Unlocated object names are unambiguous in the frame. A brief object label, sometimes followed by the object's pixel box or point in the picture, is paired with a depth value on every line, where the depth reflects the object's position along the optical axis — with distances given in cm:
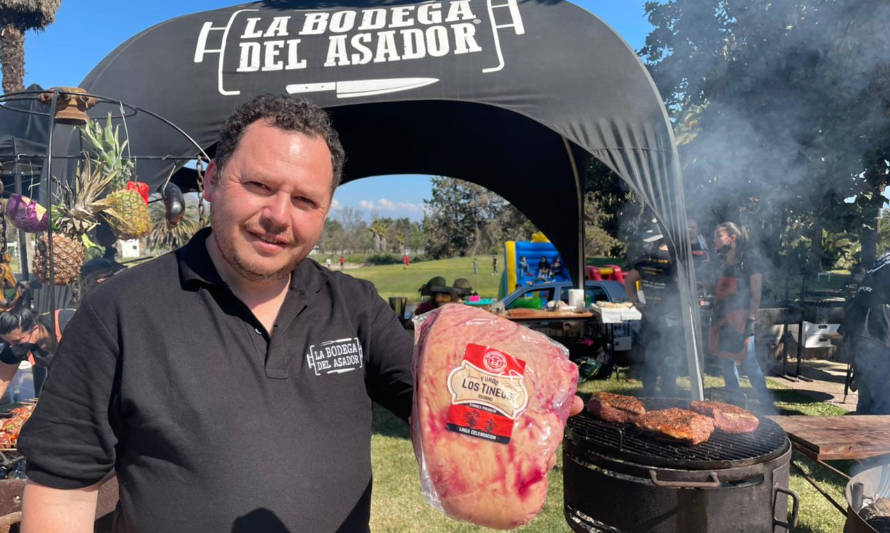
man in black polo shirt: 122
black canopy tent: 539
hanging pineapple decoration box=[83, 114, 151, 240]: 340
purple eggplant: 331
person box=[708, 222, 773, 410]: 596
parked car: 989
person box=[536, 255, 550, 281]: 1452
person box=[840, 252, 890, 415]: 509
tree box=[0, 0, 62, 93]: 1480
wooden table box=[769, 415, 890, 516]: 303
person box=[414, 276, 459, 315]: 766
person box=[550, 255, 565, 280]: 1443
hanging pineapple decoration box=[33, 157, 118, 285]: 322
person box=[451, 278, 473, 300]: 859
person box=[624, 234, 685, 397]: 690
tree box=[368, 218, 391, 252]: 6619
